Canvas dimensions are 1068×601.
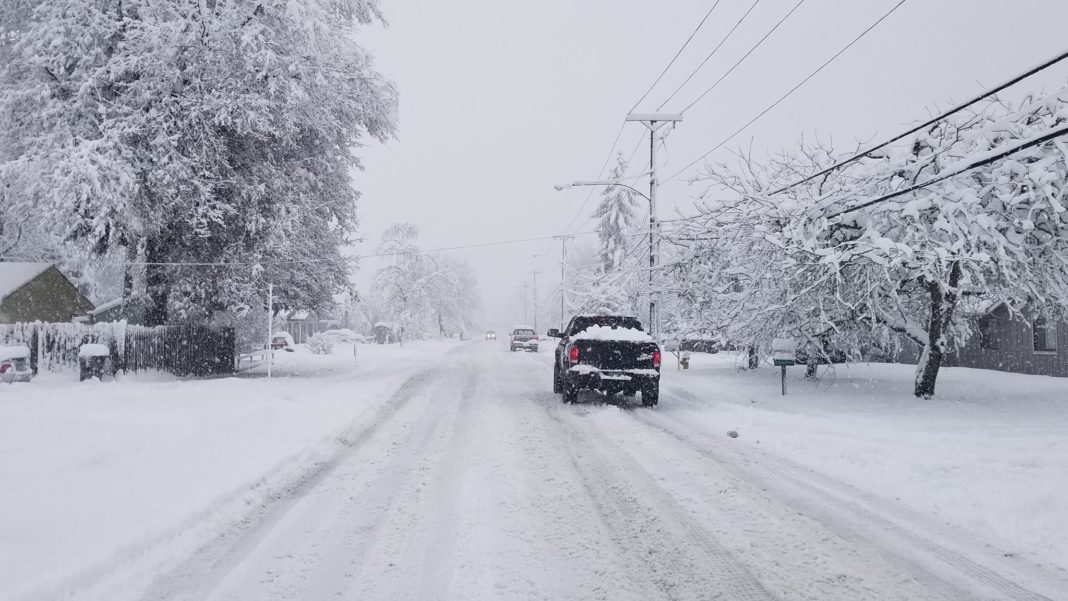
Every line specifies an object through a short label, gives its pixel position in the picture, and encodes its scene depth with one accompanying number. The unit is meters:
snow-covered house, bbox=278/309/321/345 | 67.69
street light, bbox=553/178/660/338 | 22.03
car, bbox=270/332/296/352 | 45.12
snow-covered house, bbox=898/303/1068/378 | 20.91
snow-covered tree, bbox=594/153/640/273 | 50.40
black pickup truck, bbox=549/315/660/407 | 14.11
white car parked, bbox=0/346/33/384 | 16.98
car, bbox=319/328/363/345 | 55.75
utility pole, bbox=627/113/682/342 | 22.34
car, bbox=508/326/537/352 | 46.12
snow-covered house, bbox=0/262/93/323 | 33.75
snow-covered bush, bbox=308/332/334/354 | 40.34
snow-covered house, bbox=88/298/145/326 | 41.05
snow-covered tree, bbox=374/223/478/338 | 67.81
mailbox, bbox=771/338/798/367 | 15.41
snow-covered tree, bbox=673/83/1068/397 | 12.55
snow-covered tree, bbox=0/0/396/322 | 18.48
